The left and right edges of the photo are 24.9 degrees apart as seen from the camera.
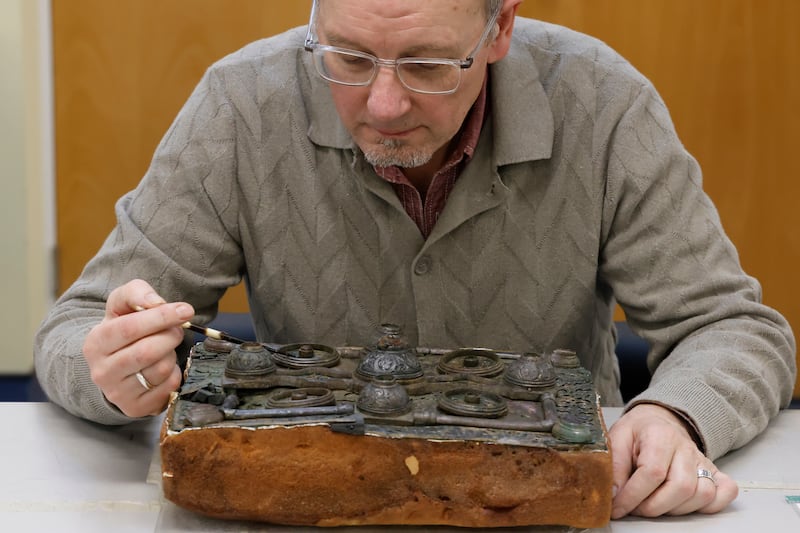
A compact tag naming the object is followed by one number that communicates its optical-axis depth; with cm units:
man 151
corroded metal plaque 122
